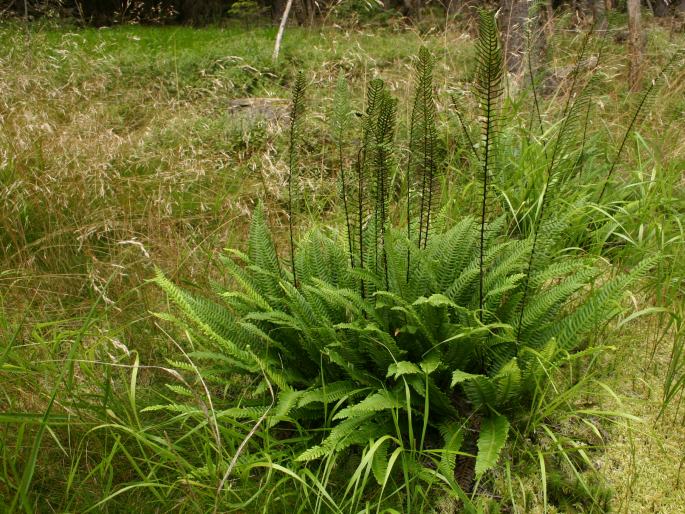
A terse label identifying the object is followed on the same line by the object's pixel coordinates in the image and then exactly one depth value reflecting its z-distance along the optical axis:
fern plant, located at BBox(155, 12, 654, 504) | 2.08
